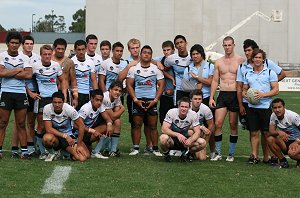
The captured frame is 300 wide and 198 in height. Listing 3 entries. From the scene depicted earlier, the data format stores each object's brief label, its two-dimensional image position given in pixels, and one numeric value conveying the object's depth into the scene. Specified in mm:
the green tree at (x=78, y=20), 110938
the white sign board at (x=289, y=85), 34250
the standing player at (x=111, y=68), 10500
